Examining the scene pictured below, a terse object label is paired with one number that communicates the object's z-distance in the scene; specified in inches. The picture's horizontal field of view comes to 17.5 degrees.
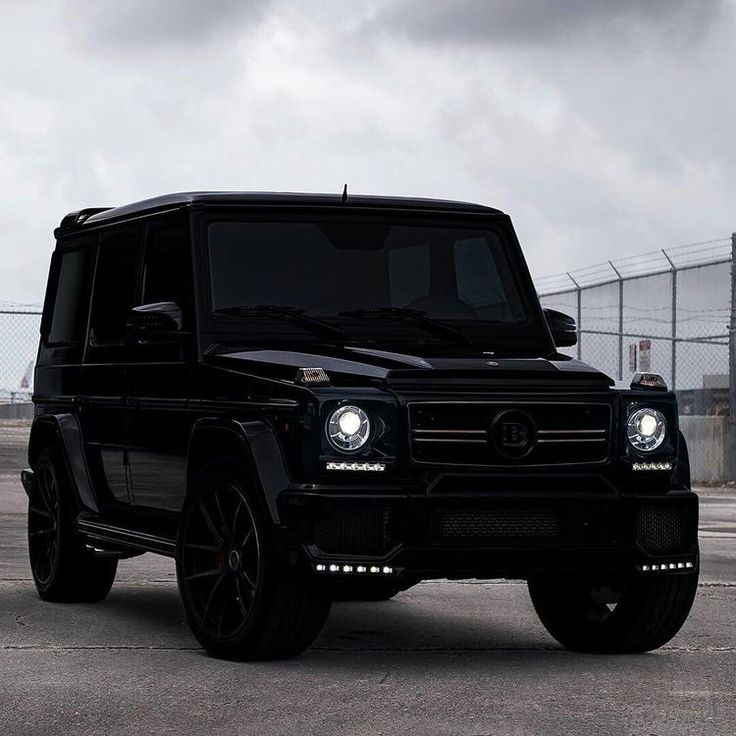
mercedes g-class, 377.4
